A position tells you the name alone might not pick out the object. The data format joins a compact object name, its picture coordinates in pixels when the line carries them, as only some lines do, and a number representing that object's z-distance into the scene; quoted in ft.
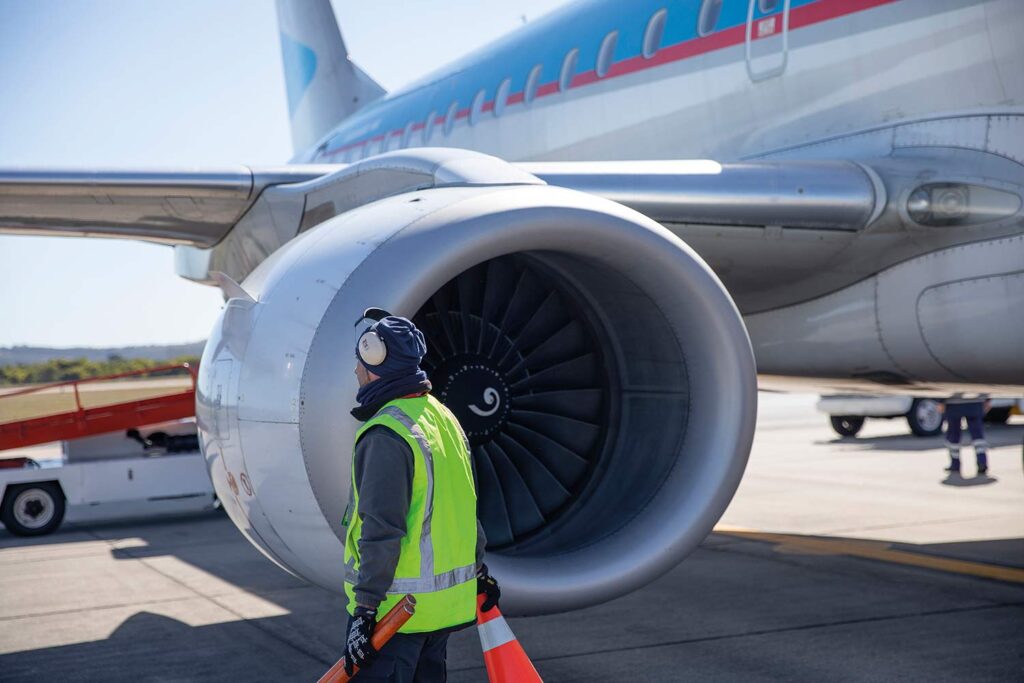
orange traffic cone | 10.57
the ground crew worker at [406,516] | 9.53
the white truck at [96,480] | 34.99
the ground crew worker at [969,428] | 40.29
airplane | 12.67
